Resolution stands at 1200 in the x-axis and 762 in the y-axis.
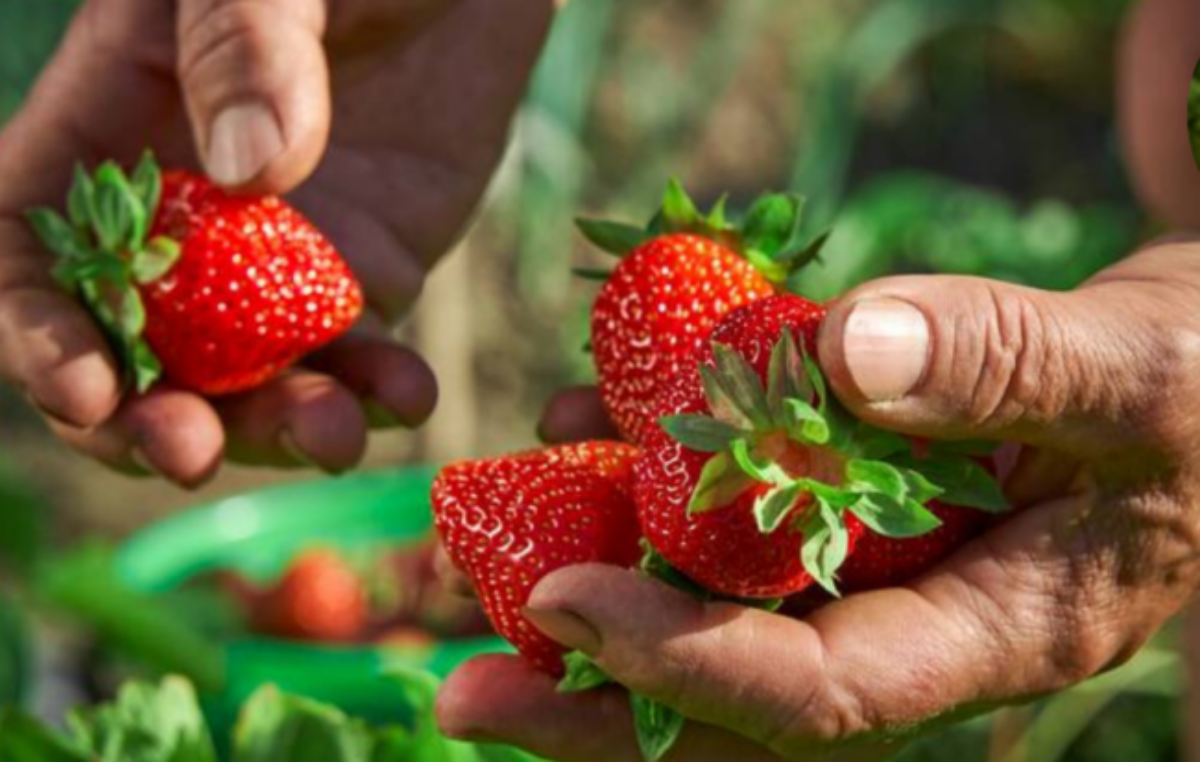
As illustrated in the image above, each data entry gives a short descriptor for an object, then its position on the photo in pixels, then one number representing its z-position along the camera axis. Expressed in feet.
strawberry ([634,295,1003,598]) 1.72
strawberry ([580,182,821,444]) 1.94
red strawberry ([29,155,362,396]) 2.14
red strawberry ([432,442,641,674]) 1.85
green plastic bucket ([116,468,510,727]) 2.82
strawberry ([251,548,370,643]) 3.10
